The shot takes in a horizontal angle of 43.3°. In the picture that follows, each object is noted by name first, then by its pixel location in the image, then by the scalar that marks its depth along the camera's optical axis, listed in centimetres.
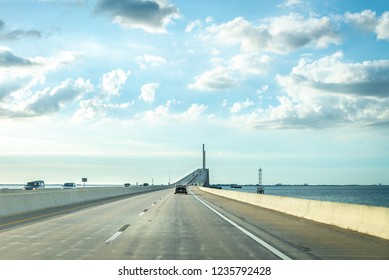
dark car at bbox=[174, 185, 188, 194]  6491
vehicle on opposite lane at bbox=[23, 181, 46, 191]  7412
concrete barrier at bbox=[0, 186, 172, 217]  2177
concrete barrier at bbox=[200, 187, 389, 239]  1309
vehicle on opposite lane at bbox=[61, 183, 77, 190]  10239
